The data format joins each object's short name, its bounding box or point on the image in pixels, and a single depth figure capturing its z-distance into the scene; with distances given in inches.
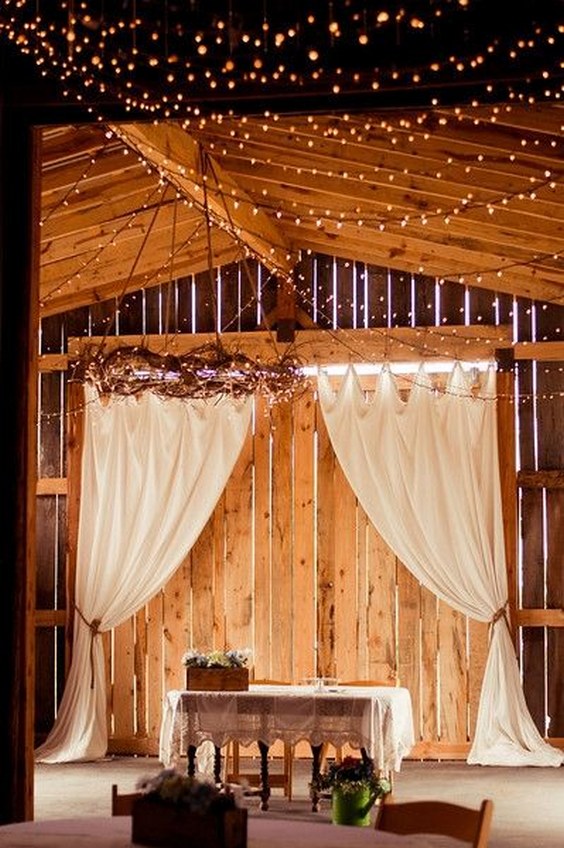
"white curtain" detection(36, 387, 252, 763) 474.9
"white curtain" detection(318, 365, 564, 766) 456.1
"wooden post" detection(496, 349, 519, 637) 460.1
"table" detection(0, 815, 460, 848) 168.1
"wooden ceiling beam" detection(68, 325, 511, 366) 467.2
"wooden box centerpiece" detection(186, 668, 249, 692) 361.1
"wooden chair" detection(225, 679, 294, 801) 372.8
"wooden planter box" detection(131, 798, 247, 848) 163.0
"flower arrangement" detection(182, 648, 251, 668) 363.3
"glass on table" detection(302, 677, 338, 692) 369.8
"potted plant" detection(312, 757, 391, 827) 319.3
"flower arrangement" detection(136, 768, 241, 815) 164.4
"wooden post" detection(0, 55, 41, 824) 256.5
